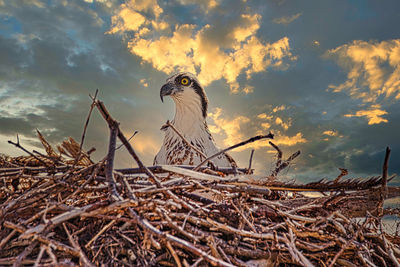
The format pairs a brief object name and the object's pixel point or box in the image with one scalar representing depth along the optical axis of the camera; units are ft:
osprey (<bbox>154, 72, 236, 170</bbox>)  6.17
